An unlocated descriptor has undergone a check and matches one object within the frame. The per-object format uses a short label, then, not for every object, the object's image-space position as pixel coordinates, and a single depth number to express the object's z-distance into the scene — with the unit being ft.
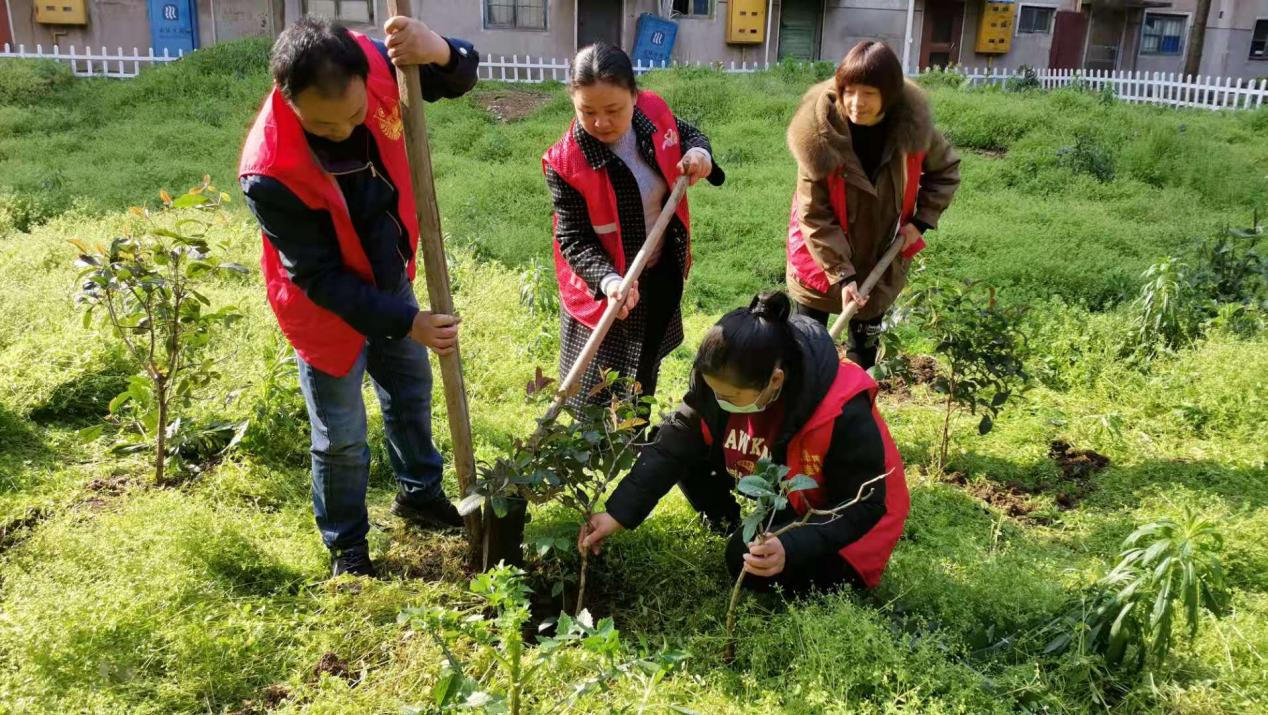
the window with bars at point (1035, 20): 61.57
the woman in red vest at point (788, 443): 7.07
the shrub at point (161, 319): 9.87
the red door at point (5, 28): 44.24
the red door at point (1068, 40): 65.98
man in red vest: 6.77
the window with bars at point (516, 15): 49.47
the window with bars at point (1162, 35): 68.74
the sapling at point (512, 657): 5.72
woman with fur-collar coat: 9.86
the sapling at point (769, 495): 6.54
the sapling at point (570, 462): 7.78
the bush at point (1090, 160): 27.07
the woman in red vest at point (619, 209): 8.89
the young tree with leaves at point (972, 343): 11.27
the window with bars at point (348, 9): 47.96
